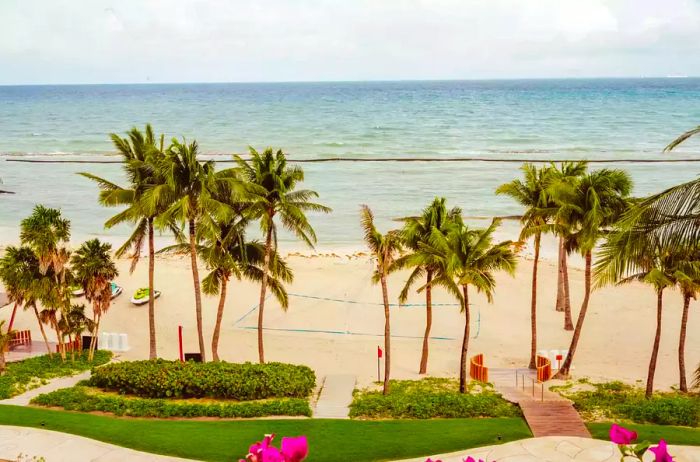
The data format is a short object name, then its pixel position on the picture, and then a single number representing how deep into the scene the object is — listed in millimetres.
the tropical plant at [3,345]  23047
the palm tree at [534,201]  25016
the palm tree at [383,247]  21078
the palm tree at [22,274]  24562
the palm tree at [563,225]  23969
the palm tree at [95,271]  24656
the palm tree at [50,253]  23812
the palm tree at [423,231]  23391
